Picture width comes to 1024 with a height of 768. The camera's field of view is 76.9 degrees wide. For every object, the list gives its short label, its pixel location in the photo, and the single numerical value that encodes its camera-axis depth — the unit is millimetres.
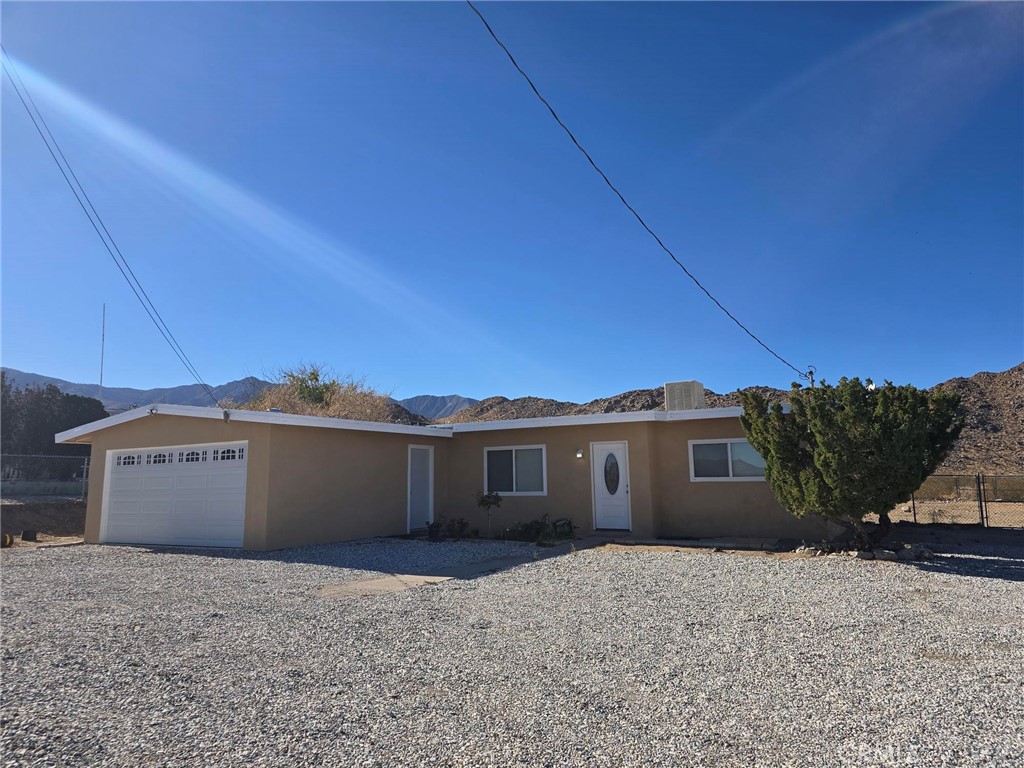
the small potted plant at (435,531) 13797
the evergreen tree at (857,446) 8844
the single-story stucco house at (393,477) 12281
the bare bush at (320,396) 28484
